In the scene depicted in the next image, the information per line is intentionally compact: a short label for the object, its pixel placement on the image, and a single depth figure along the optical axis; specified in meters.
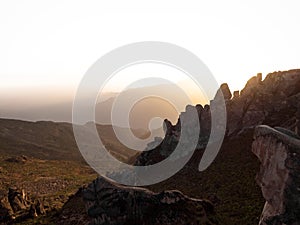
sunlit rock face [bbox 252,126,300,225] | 21.52
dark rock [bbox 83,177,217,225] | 32.84
